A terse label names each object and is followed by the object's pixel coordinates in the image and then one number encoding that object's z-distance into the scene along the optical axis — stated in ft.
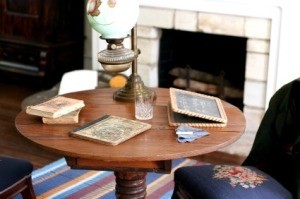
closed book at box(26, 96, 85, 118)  6.68
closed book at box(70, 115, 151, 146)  6.15
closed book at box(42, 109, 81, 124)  6.67
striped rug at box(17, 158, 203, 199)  9.62
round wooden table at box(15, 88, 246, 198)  5.87
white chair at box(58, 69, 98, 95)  12.60
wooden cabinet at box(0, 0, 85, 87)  14.92
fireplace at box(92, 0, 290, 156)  11.43
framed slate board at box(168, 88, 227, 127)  6.68
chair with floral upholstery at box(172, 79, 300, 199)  6.66
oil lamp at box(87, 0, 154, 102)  6.35
